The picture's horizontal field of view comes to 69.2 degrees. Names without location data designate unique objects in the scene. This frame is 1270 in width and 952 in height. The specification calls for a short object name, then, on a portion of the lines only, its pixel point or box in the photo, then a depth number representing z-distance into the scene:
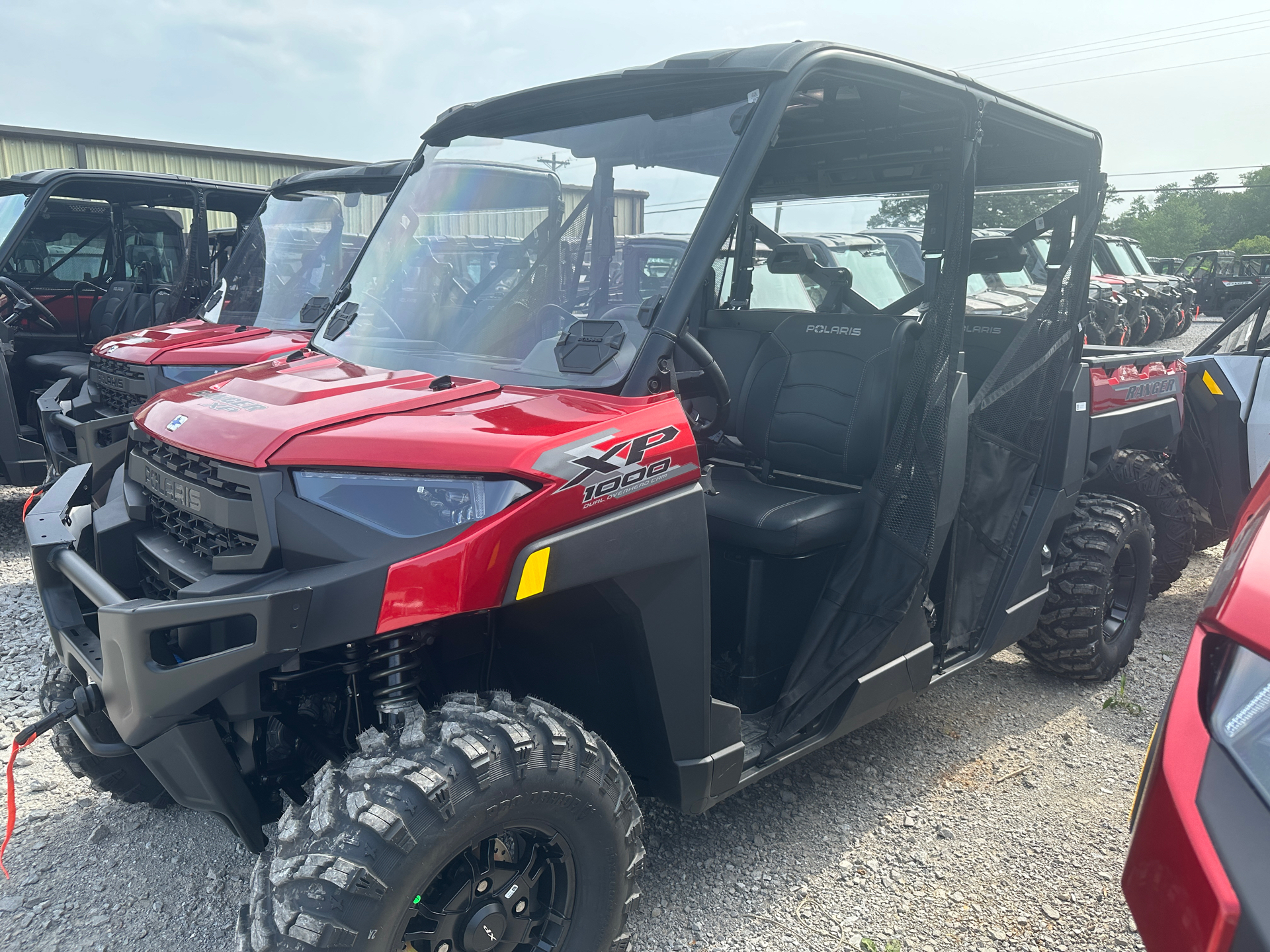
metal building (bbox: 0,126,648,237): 18.55
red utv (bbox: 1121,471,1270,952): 1.36
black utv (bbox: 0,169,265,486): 6.53
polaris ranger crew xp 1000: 1.77
